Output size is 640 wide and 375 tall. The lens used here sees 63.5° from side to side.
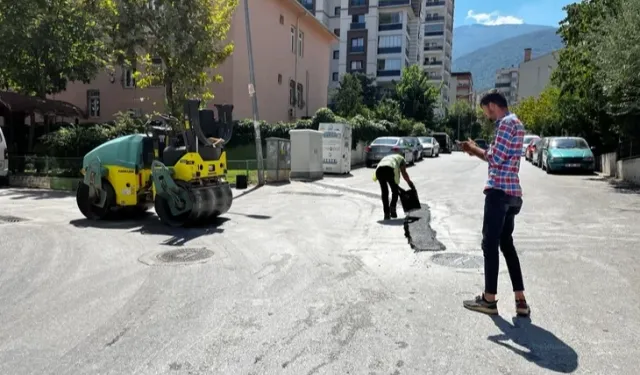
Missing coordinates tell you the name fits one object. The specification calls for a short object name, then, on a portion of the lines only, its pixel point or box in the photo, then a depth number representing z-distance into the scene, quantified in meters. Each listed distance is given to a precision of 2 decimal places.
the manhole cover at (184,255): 6.45
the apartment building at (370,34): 72.25
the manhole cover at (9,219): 9.48
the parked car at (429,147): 36.06
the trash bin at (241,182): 15.45
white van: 15.42
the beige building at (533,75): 95.75
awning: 18.50
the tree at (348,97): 45.56
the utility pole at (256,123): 16.07
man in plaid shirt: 4.37
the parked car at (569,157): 21.30
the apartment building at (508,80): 162.38
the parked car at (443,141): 47.56
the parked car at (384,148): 24.55
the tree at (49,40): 19.05
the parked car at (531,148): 28.84
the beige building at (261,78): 26.86
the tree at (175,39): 17.36
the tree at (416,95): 55.22
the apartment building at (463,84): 137.12
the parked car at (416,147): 28.38
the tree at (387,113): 44.19
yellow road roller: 8.62
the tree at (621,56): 14.59
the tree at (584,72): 18.09
